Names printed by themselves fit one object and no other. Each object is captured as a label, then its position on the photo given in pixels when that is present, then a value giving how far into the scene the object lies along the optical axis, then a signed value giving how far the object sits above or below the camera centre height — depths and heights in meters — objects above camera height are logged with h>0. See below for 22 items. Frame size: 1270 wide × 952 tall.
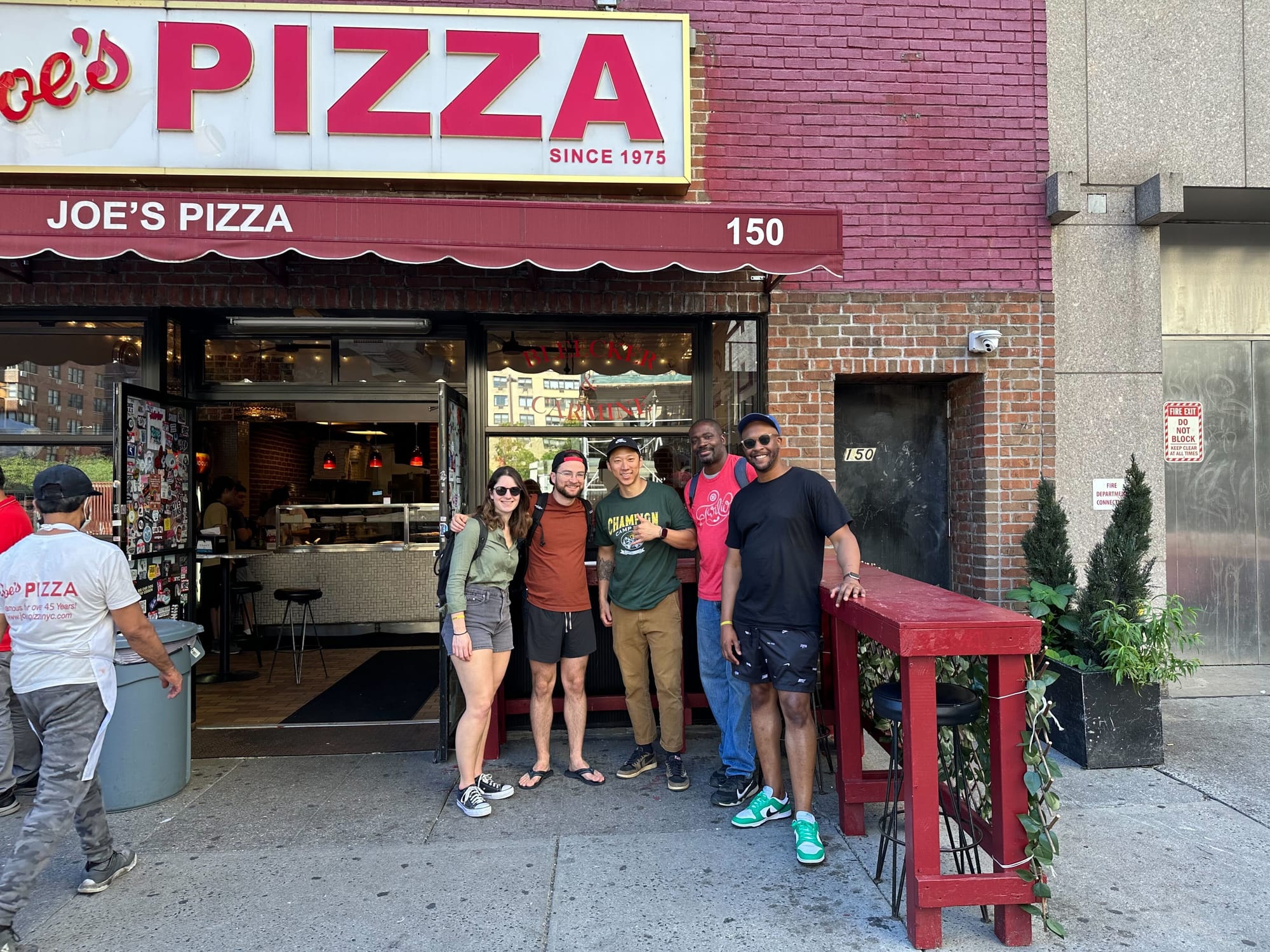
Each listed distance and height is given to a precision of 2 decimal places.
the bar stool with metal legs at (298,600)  7.80 -1.26
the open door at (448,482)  5.13 -0.05
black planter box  4.89 -1.59
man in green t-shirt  4.68 -0.68
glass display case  9.41 -0.63
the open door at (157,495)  5.41 -0.13
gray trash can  4.40 -1.46
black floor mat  6.35 -1.93
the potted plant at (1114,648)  4.87 -1.15
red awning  4.30 +1.38
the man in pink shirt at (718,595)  4.52 -0.72
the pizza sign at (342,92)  5.39 +2.68
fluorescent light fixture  5.91 +1.15
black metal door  6.43 -0.02
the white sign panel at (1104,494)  6.17 -0.21
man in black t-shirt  3.75 -0.53
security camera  5.88 +0.95
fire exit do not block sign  6.98 +0.30
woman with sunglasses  4.34 -0.79
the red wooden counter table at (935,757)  2.95 -1.09
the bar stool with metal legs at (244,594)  8.30 -1.28
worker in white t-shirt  3.29 -0.67
